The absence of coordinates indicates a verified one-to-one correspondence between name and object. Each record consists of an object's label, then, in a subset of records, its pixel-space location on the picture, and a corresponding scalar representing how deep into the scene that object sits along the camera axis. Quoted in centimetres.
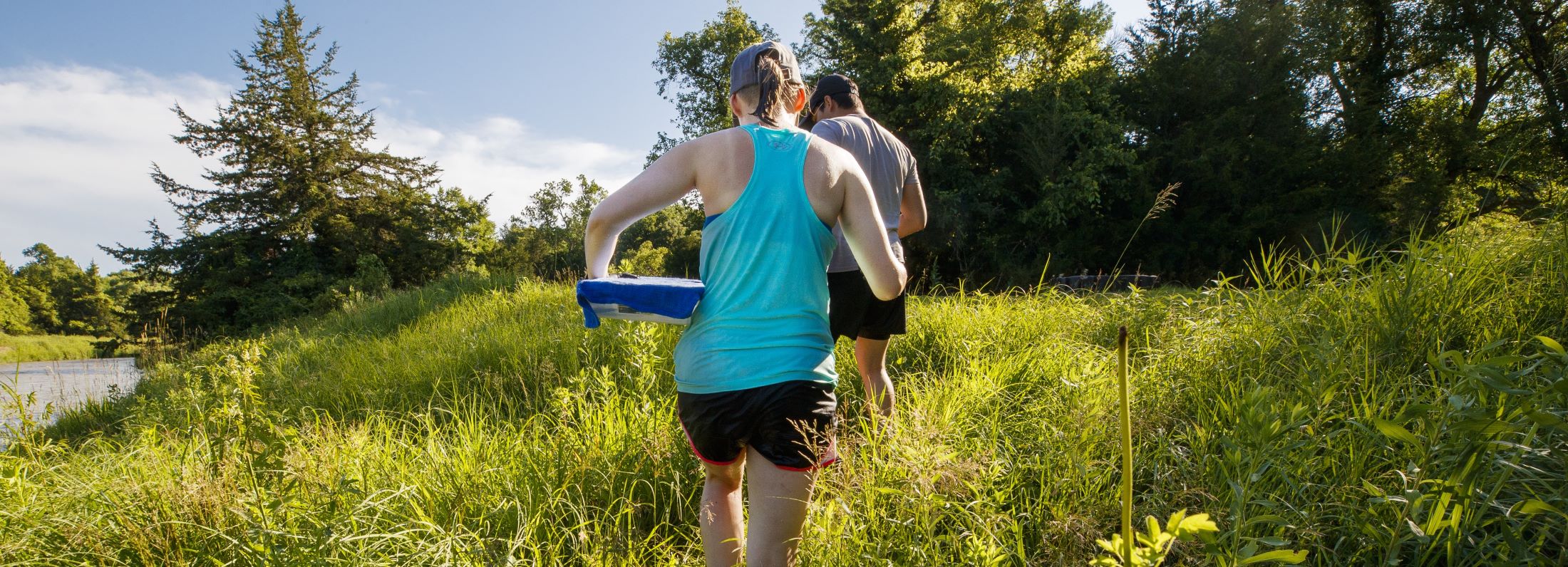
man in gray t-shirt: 298
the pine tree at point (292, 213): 2592
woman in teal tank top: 171
